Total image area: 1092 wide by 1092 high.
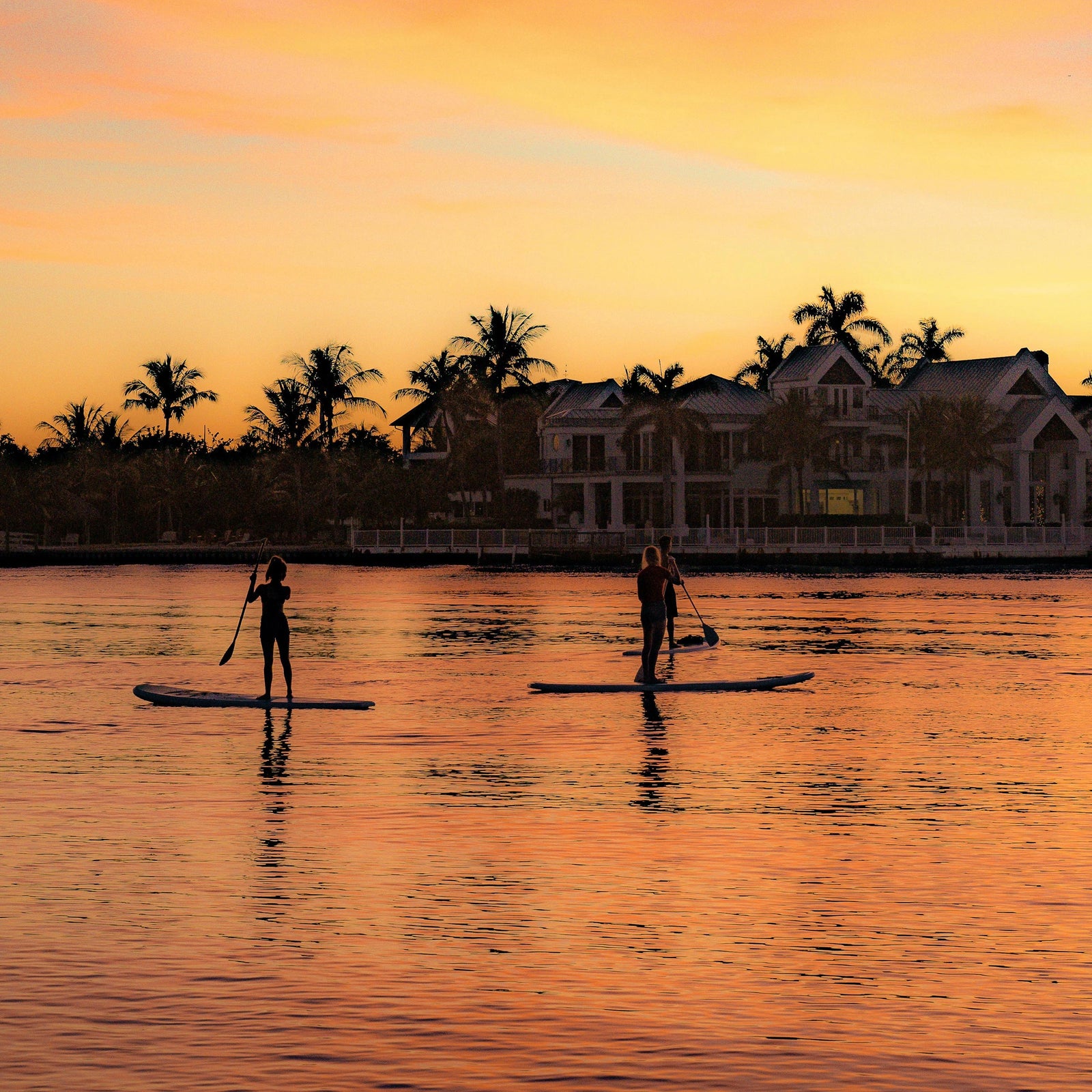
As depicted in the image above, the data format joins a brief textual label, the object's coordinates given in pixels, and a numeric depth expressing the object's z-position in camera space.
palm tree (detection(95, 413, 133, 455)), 149.88
